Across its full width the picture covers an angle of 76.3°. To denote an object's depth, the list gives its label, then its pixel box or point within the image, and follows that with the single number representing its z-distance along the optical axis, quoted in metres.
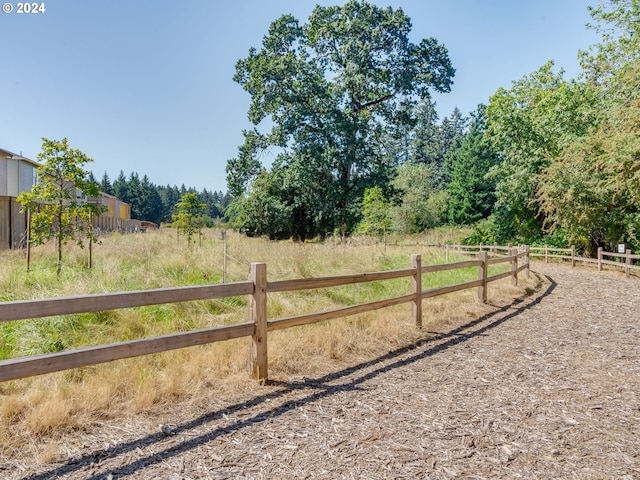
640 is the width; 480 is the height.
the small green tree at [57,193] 9.03
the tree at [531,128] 22.86
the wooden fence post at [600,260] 17.19
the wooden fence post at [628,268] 14.98
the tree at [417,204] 39.03
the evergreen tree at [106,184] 95.12
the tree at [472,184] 43.19
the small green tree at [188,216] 17.75
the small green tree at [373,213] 28.19
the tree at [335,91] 24.48
